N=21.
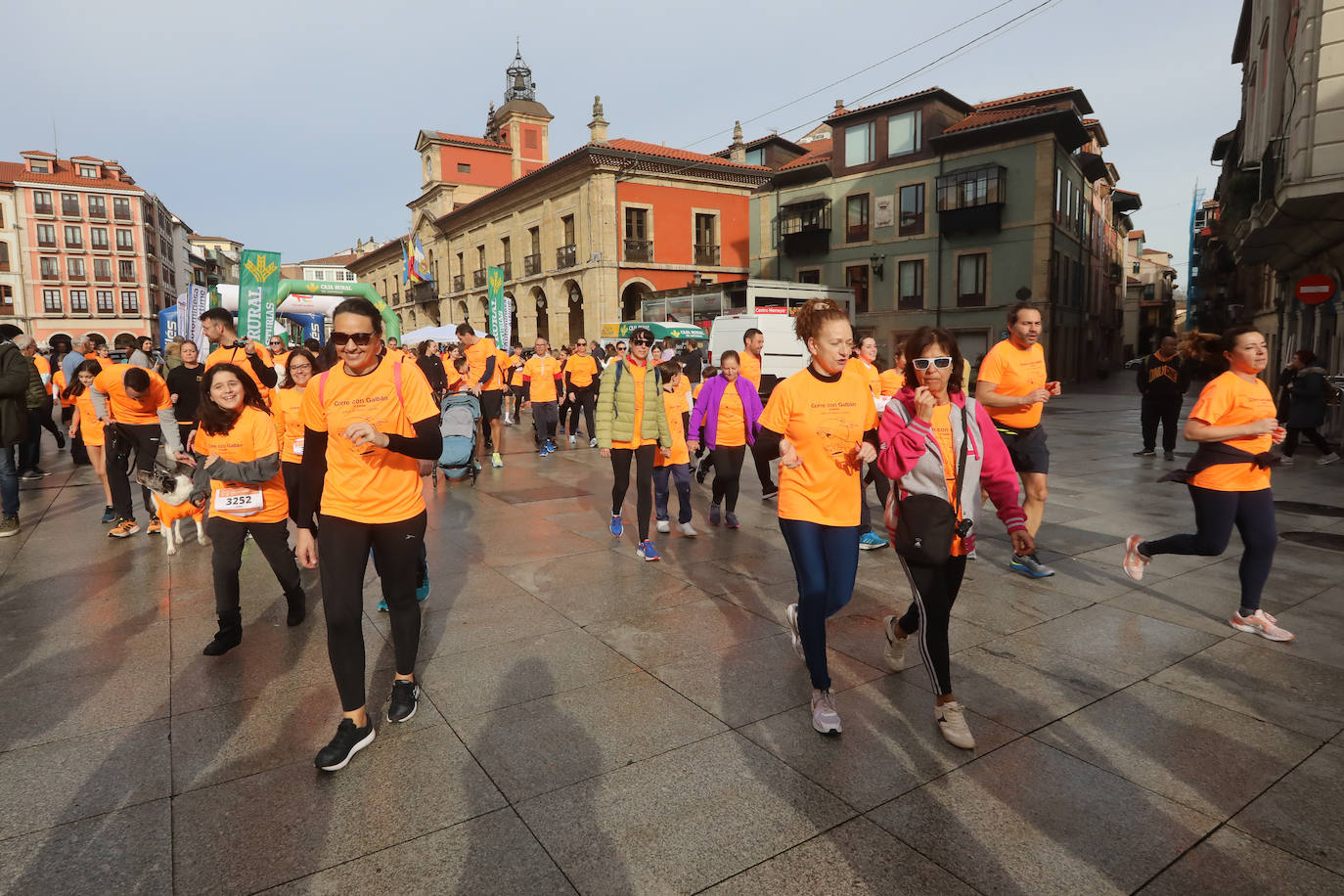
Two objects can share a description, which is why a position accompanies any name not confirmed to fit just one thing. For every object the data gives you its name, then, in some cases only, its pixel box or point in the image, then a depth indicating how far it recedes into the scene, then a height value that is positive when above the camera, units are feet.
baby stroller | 25.39 -1.86
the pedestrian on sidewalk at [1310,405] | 34.42 -1.89
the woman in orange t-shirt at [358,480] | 10.00 -1.38
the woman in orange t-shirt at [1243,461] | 13.76 -1.76
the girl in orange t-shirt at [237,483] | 13.70 -1.90
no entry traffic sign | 36.60 +3.64
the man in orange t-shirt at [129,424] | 21.47 -1.13
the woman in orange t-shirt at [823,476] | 10.68 -1.48
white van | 66.64 +2.82
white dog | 19.11 -2.71
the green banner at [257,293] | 46.73 +5.65
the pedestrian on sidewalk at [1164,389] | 35.17 -1.06
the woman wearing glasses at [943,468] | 10.07 -1.32
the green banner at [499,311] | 68.44 +6.24
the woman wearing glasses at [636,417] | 20.20 -1.11
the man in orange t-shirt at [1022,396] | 17.33 -0.61
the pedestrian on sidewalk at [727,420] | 22.67 -1.37
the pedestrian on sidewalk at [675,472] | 22.47 -2.92
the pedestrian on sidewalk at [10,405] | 21.16 -0.51
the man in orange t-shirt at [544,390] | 38.91 -0.67
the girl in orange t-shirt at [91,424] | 24.20 -1.24
